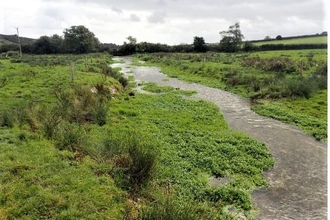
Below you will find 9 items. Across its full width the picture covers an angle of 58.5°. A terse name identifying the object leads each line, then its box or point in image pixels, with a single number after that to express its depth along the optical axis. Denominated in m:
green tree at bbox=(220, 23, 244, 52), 74.75
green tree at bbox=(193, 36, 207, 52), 76.75
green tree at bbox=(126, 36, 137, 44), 98.06
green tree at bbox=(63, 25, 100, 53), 89.50
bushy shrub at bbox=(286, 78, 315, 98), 19.66
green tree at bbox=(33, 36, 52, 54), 82.94
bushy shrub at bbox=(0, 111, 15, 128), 11.39
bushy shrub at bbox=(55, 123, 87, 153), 9.89
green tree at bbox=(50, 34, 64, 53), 86.25
